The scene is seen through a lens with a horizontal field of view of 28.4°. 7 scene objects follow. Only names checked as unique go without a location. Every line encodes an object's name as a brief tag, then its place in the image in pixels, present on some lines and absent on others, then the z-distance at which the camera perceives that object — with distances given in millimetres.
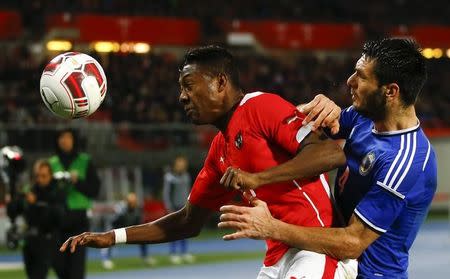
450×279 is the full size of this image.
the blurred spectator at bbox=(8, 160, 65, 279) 10750
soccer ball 5863
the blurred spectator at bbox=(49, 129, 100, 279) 10891
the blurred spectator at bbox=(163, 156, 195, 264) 16906
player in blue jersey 4613
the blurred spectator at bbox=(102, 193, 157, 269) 16342
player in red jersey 4543
